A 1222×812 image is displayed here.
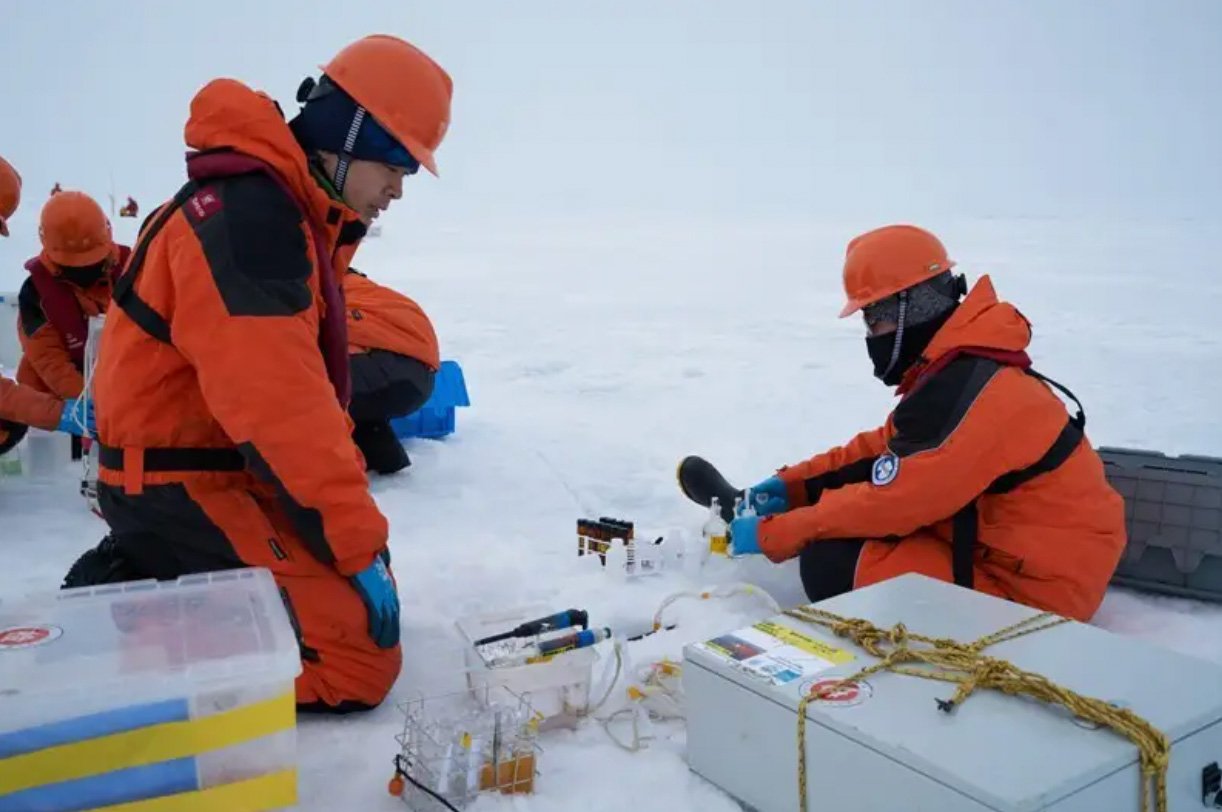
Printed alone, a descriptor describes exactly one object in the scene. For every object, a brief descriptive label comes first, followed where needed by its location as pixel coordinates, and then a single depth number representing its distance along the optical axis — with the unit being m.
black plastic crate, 3.11
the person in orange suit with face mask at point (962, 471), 2.65
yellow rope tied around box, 1.65
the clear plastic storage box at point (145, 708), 1.52
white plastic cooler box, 1.60
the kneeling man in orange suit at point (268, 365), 2.22
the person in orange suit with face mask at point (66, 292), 4.31
